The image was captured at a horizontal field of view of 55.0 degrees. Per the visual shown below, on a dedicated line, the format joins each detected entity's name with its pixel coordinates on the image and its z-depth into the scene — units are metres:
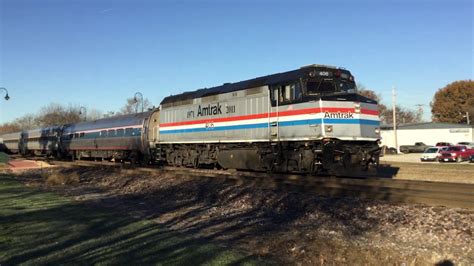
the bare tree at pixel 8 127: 152.90
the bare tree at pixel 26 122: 143.50
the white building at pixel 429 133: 81.00
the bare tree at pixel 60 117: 103.32
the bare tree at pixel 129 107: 101.12
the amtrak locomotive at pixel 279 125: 17.22
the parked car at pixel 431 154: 44.04
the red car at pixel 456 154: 42.02
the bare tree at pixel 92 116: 127.67
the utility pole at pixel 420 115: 133.46
